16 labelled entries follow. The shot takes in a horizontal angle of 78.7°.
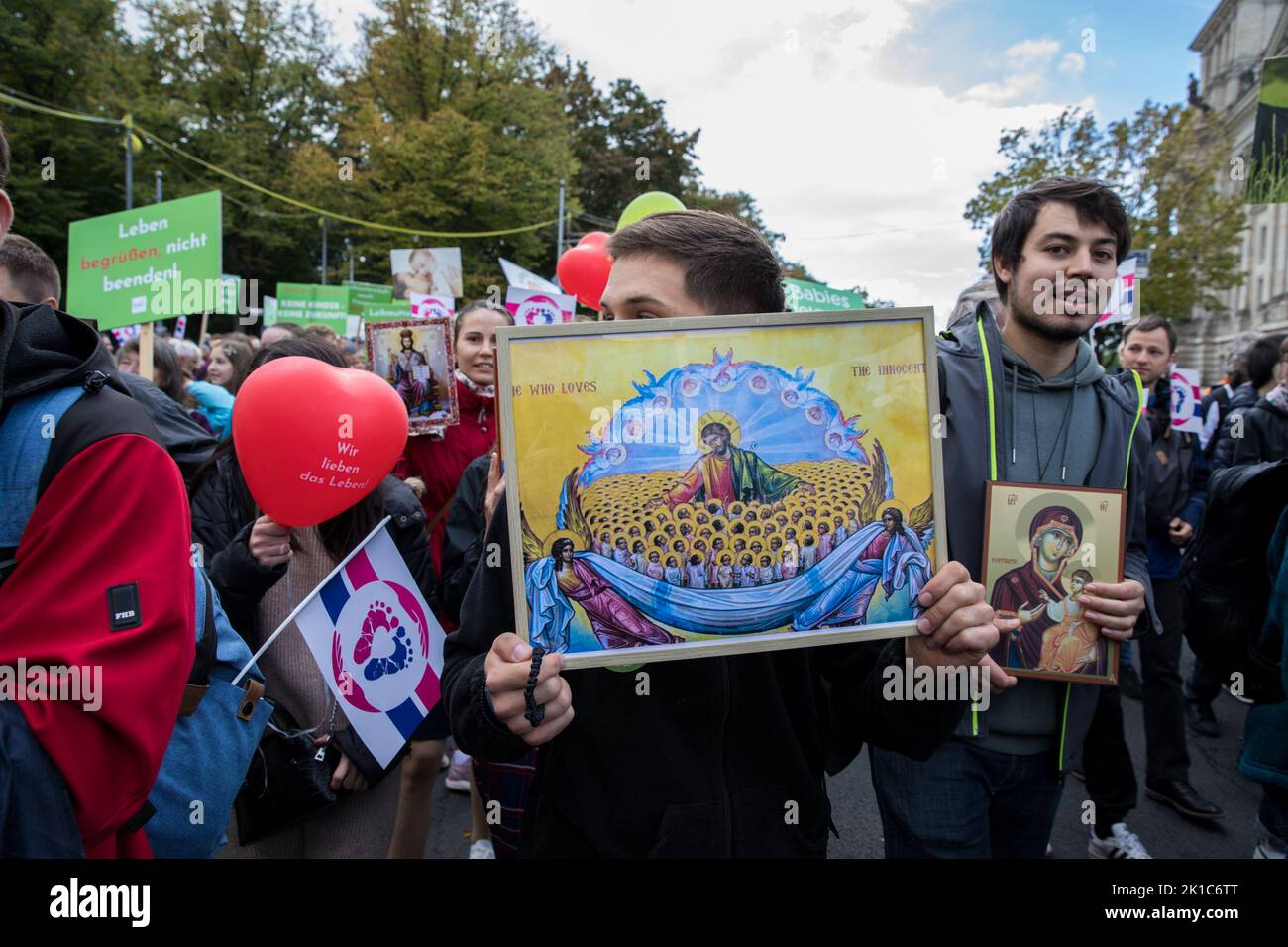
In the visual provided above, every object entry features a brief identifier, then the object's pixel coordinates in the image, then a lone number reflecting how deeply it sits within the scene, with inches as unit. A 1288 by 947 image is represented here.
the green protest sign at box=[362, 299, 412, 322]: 428.5
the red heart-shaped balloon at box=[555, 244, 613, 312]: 163.2
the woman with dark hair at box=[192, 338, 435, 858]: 92.7
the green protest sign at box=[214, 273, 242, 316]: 285.2
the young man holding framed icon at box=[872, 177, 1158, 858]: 87.0
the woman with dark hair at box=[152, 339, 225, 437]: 182.4
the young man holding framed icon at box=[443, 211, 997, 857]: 59.9
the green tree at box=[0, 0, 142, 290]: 956.6
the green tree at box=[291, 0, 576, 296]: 1036.5
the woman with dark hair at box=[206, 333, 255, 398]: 220.5
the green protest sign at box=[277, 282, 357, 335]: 446.0
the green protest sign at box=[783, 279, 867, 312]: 379.6
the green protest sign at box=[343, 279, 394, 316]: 493.5
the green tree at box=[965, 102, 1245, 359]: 699.4
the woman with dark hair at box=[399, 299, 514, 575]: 163.6
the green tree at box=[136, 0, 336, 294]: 1161.4
